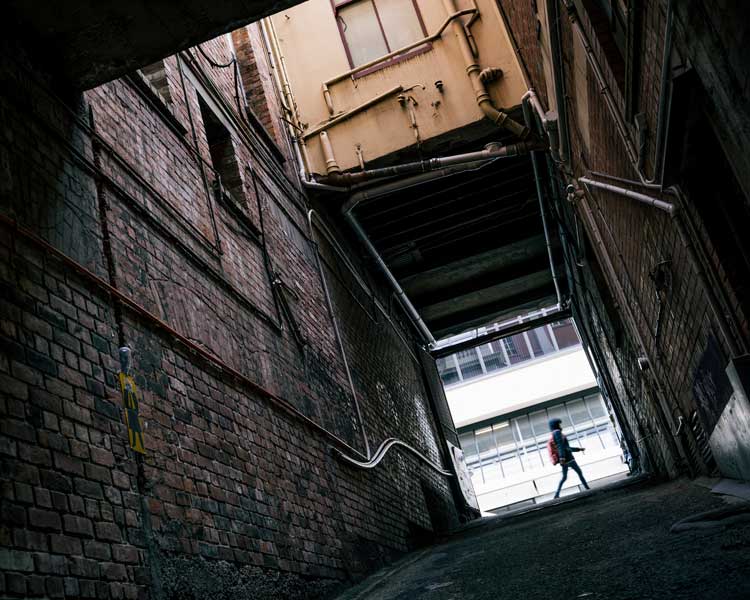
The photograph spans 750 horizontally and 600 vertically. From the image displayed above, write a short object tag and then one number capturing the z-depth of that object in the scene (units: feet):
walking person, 37.63
